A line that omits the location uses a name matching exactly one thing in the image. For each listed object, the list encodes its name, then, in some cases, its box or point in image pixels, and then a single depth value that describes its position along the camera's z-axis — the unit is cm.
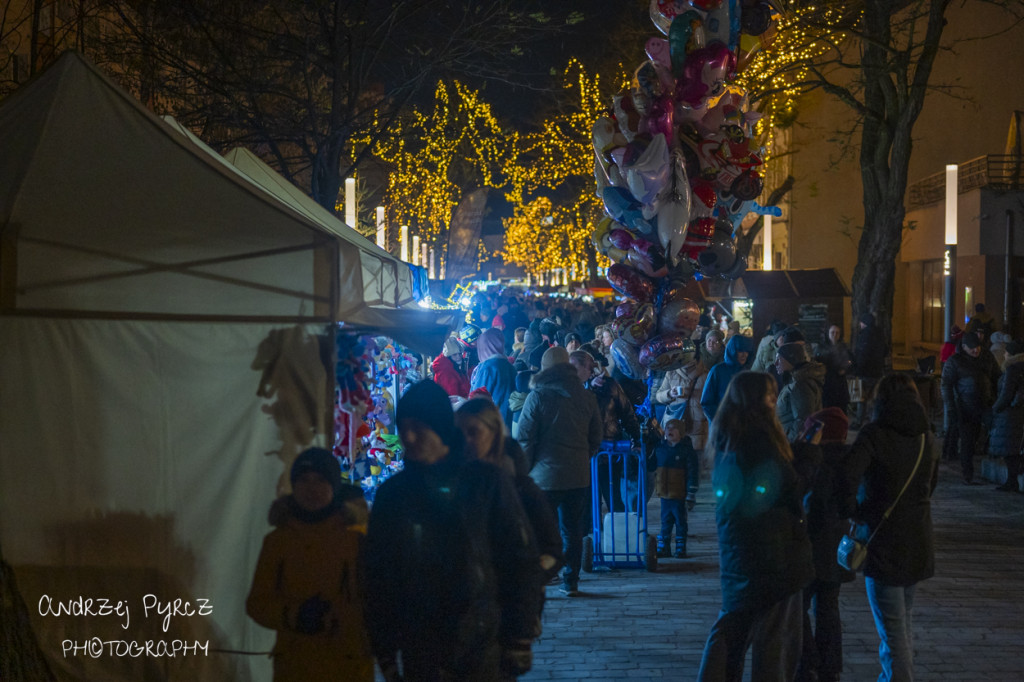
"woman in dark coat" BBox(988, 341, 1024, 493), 1096
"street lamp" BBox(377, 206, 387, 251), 1987
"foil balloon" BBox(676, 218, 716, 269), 1013
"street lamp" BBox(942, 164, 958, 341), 1340
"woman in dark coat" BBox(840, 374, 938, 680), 513
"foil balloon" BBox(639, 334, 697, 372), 1027
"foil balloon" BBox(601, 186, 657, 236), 1019
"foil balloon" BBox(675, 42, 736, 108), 985
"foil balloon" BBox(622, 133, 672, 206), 955
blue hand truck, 850
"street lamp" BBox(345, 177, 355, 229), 1362
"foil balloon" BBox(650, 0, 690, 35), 1034
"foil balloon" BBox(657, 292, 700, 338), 1031
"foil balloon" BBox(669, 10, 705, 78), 997
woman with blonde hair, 436
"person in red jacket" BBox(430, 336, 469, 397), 1034
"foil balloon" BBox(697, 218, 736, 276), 1042
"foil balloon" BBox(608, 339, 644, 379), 1048
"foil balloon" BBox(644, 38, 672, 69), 1022
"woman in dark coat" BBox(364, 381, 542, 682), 384
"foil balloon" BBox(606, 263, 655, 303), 1059
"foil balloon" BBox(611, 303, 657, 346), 1045
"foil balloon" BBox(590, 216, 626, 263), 1070
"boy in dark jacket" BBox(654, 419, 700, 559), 866
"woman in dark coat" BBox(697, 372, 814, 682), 477
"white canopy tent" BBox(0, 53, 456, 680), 525
